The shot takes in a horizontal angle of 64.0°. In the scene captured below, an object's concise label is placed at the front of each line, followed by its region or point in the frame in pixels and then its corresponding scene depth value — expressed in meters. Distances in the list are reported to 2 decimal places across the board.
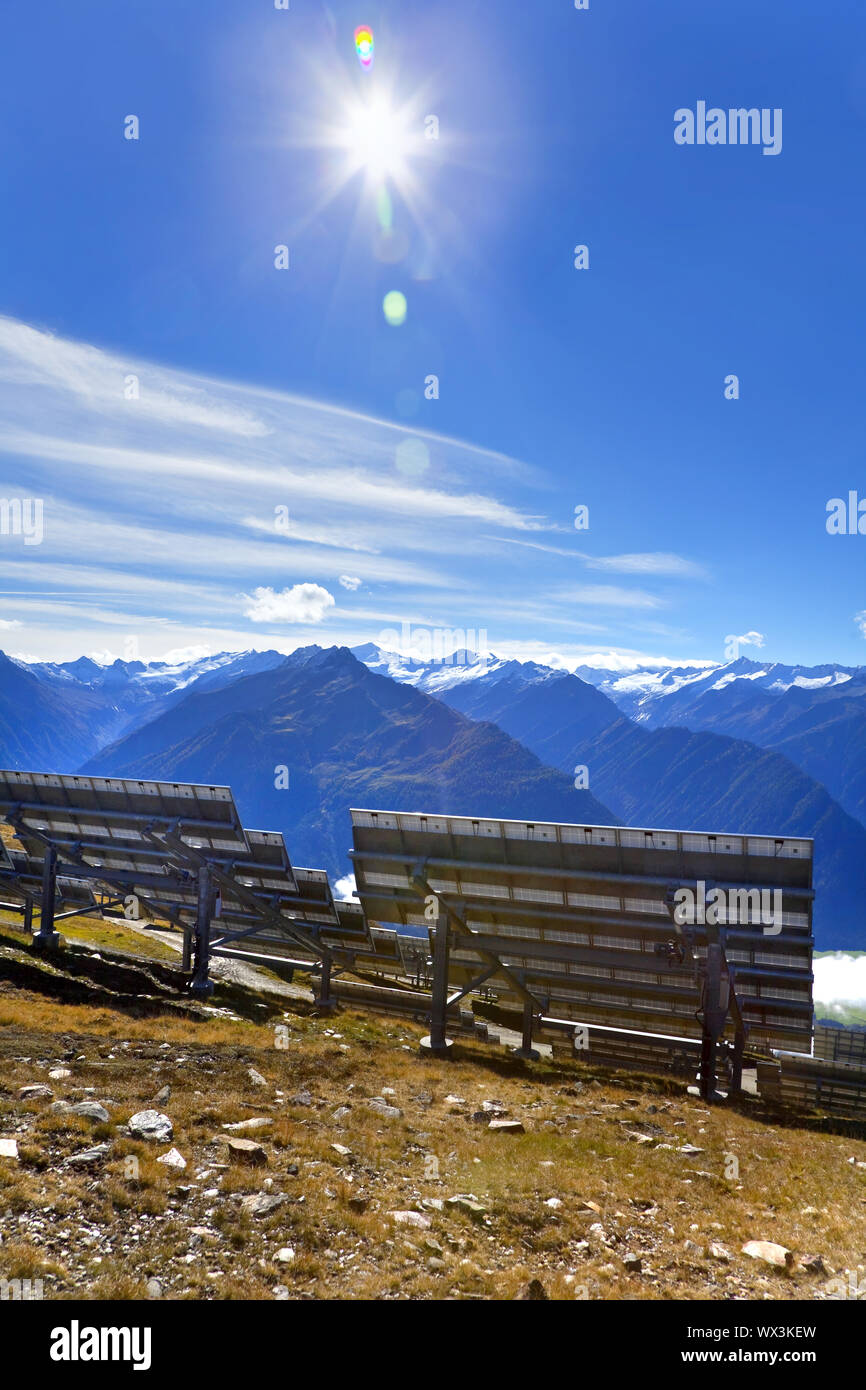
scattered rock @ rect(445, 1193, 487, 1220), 14.04
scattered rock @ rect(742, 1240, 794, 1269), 13.21
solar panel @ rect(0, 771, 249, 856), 38.53
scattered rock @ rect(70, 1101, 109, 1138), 15.61
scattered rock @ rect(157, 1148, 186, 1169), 14.13
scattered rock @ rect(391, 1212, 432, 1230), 13.29
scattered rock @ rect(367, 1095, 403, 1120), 20.79
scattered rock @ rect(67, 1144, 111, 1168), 13.59
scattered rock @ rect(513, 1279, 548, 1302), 11.02
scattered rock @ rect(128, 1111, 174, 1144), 15.41
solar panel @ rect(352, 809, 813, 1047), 28.78
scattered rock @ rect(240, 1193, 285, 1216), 12.77
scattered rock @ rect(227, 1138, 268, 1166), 14.99
